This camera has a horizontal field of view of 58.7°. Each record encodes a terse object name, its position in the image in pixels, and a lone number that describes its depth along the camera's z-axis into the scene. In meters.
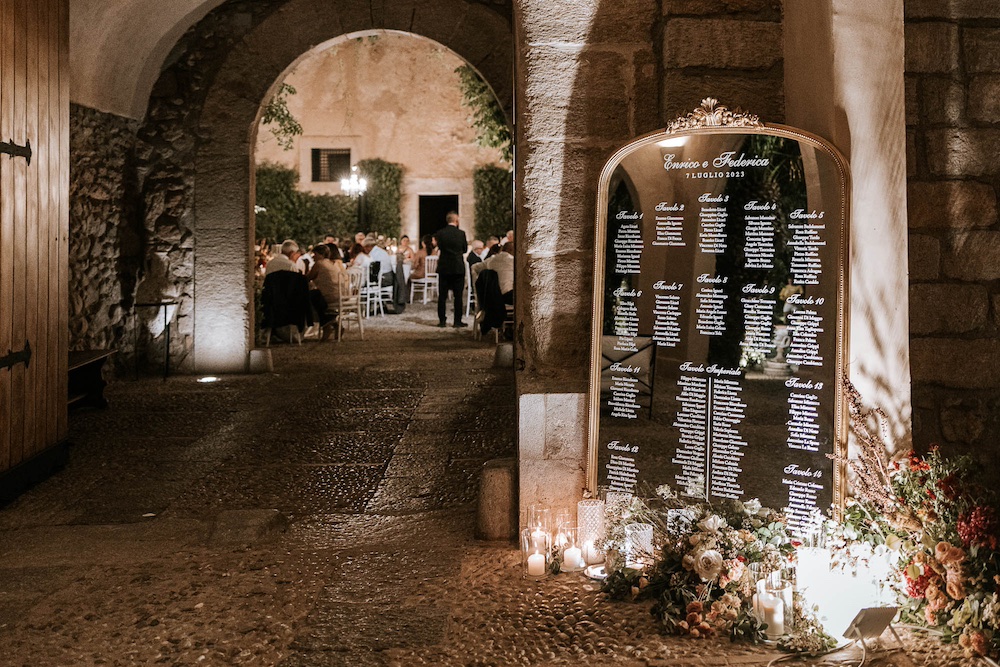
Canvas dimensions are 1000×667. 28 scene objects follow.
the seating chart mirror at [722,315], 2.66
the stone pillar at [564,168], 3.19
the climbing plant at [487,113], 8.62
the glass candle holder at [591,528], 3.02
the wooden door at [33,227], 3.84
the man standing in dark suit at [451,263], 10.45
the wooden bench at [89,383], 5.96
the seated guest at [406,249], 15.12
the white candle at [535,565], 2.97
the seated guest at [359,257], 12.08
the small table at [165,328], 7.29
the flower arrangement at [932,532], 2.35
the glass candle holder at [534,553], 2.97
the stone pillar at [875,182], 2.75
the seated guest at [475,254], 12.20
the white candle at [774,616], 2.47
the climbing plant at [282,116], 9.45
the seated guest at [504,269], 8.77
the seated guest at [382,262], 12.41
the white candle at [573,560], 3.02
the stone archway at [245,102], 7.42
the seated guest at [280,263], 8.90
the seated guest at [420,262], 15.07
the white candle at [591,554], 3.03
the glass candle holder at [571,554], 3.02
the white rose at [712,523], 2.66
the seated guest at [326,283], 9.52
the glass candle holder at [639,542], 2.88
